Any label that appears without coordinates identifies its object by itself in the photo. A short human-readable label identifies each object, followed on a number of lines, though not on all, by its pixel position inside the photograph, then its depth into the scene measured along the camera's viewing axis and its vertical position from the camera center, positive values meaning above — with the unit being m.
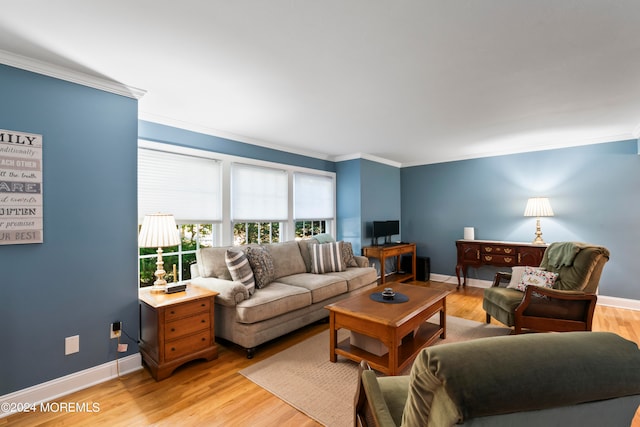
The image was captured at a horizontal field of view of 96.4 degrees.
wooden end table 2.35 -0.97
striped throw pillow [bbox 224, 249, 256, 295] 3.01 -0.56
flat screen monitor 5.29 -0.25
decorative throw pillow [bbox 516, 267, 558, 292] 2.99 -0.69
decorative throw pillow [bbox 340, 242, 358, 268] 4.38 -0.61
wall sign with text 1.97 +0.22
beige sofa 2.72 -0.84
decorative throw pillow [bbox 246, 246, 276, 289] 3.23 -0.57
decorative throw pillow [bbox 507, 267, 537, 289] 3.31 -0.74
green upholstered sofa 0.65 -0.40
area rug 1.97 -1.33
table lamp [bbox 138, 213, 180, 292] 2.52 -0.14
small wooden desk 4.98 -0.68
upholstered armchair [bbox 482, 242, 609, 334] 2.70 -0.81
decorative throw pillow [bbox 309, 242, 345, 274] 4.08 -0.61
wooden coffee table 2.25 -0.94
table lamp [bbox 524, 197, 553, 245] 4.38 +0.07
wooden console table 4.37 -0.65
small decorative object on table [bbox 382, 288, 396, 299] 2.78 -0.77
